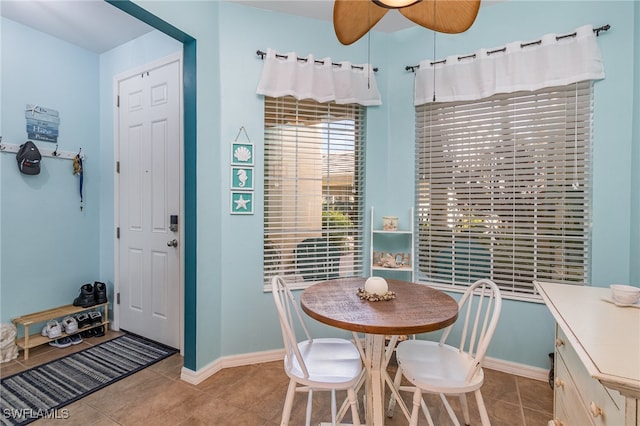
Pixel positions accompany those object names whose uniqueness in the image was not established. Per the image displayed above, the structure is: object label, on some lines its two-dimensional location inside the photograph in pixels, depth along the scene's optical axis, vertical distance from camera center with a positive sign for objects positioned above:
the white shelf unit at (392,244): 2.65 -0.32
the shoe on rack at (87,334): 2.83 -1.17
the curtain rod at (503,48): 2.00 +1.18
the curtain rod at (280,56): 2.37 +1.20
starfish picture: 2.36 +0.04
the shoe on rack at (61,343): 2.66 -1.19
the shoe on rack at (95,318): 2.86 -1.04
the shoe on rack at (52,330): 2.61 -1.06
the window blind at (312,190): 2.53 +0.16
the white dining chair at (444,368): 1.33 -0.77
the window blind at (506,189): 2.15 +0.16
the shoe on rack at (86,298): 2.84 -0.84
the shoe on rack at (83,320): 2.80 -1.03
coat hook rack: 2.48 +0.49
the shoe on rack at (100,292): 2.91 -0.81
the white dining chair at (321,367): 1.38 -0.78
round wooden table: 1.28 -0.48
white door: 2.59 +0.07
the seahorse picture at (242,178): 2.35 +0.23
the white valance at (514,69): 2.03 +1.03
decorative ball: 1.59 -0.41
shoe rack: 2.46 -0.95
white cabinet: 0.81 -0.43
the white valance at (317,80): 2.37 +1.04
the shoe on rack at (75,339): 2.72 -1.19
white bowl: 1.32 -0.37
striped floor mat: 1.84 -1.21
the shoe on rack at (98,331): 2.88 -1.18
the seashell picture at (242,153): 2.34 +0.42
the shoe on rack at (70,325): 2.70 -1.04
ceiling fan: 1.30 +0.87
